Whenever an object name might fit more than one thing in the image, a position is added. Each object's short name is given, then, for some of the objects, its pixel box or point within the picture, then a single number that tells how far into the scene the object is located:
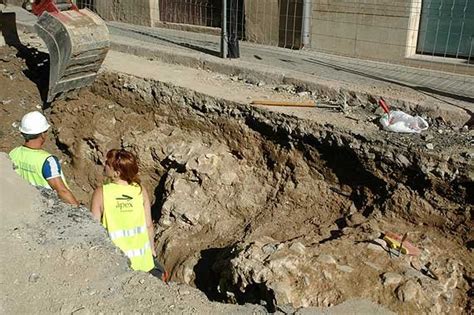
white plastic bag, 5.98
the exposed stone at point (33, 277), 3.52
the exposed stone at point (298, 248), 4.91
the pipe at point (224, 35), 9.09
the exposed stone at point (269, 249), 4.97
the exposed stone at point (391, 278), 4.54
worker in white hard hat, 4.71
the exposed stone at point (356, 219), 5.56
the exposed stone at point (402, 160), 5.49
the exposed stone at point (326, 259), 4.79
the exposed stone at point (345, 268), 4.71
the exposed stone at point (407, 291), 4.43
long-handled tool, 6.76
